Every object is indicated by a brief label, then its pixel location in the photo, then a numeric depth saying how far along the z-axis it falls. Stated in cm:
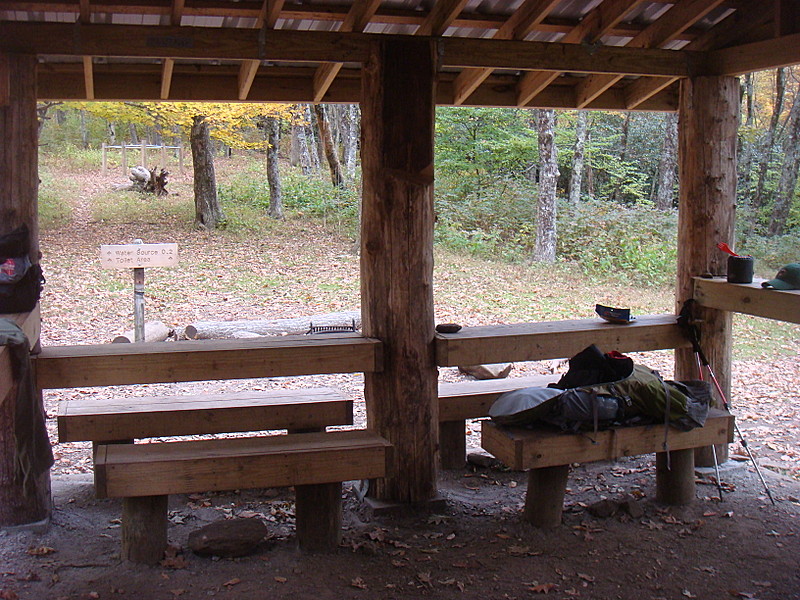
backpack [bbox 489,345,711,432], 488
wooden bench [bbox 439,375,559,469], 618
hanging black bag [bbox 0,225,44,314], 456
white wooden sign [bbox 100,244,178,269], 873
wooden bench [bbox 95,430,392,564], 436
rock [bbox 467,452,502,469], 662
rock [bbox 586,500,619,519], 540
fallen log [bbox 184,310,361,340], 1003
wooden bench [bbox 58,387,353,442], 527
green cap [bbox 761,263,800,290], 542
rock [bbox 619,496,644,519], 541
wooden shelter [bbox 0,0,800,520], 488
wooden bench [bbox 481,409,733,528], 481
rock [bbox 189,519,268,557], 470
